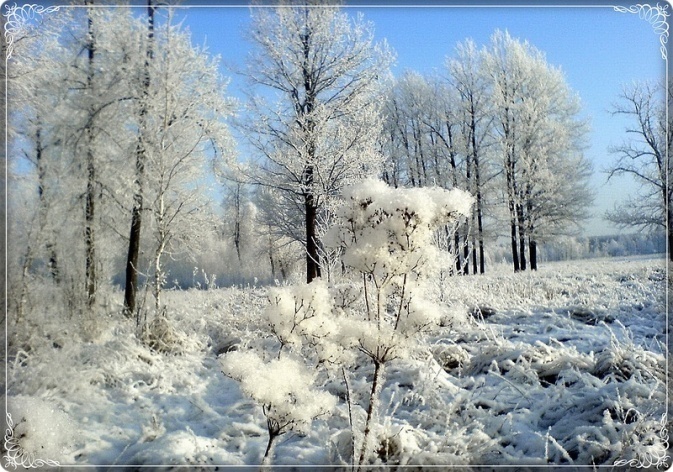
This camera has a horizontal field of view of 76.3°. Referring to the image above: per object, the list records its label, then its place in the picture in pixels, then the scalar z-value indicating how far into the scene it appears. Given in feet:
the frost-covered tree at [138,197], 15.37
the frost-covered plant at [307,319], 7.06
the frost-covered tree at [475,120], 26.35
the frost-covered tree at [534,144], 20.68
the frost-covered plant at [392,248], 6.40
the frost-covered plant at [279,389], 6.28
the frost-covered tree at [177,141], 15.43
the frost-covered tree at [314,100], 21.15
